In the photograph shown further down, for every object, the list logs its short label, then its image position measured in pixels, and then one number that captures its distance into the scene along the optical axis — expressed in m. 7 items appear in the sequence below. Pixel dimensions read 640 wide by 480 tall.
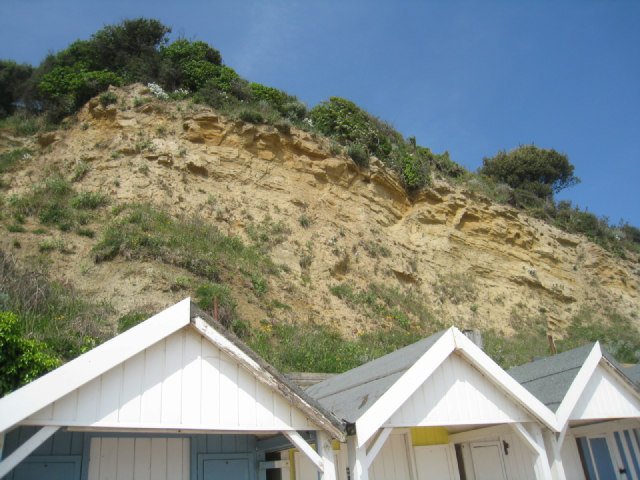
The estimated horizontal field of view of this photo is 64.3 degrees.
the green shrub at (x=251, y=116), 21.78
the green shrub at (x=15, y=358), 6.77
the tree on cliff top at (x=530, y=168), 38.75
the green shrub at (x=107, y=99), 21.38
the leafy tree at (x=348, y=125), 25.31
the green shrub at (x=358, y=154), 23.62
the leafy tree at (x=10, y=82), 25.25
